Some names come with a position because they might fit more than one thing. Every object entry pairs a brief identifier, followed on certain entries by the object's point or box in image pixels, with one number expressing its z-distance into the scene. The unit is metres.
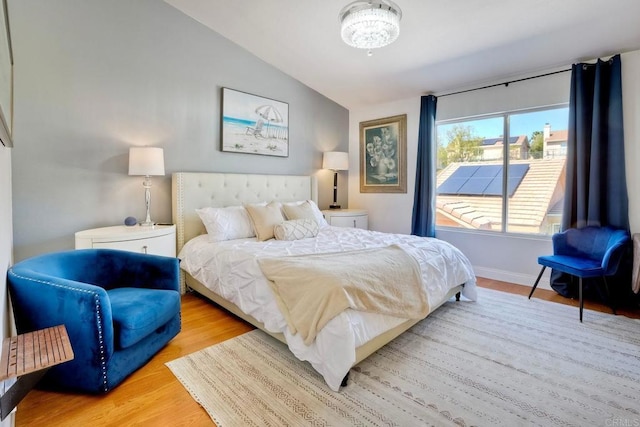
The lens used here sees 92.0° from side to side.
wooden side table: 1.01
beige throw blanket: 1.78
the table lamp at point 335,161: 4.83
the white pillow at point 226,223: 3.13
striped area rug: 1.59
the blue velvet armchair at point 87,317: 1.65
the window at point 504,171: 3.60
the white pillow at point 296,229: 3.17
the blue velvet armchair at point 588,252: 2.72
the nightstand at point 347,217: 4.60
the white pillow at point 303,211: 3.63
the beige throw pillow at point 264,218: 3.19
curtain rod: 3.43
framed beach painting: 3.84
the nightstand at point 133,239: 2.52
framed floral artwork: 4.71
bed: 1.77
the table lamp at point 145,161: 2.89
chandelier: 2.41
